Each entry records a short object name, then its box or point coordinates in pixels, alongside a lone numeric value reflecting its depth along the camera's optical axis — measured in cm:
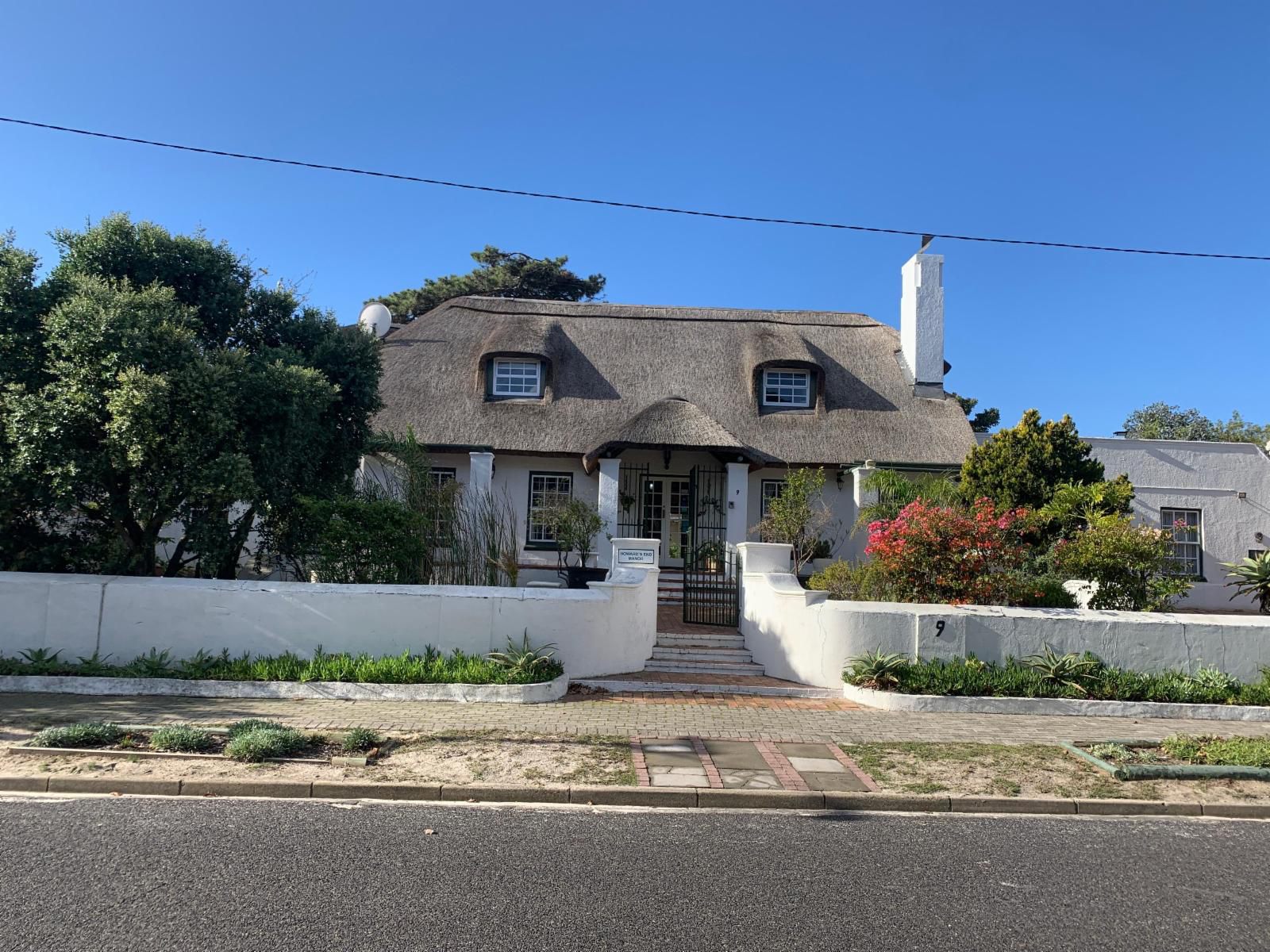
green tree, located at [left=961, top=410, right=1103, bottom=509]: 1574
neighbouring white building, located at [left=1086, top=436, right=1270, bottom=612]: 1928
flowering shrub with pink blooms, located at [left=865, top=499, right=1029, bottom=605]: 1098
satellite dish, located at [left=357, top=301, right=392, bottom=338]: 2328
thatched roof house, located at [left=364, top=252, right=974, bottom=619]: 1792
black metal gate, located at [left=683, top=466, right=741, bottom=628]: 1373
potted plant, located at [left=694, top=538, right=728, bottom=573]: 1501
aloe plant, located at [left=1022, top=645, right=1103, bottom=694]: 980
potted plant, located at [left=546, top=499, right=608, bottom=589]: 1588
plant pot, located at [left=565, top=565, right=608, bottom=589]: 1466
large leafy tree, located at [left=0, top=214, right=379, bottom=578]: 950
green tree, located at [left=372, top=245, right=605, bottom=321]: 3781
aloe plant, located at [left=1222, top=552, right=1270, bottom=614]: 1213
